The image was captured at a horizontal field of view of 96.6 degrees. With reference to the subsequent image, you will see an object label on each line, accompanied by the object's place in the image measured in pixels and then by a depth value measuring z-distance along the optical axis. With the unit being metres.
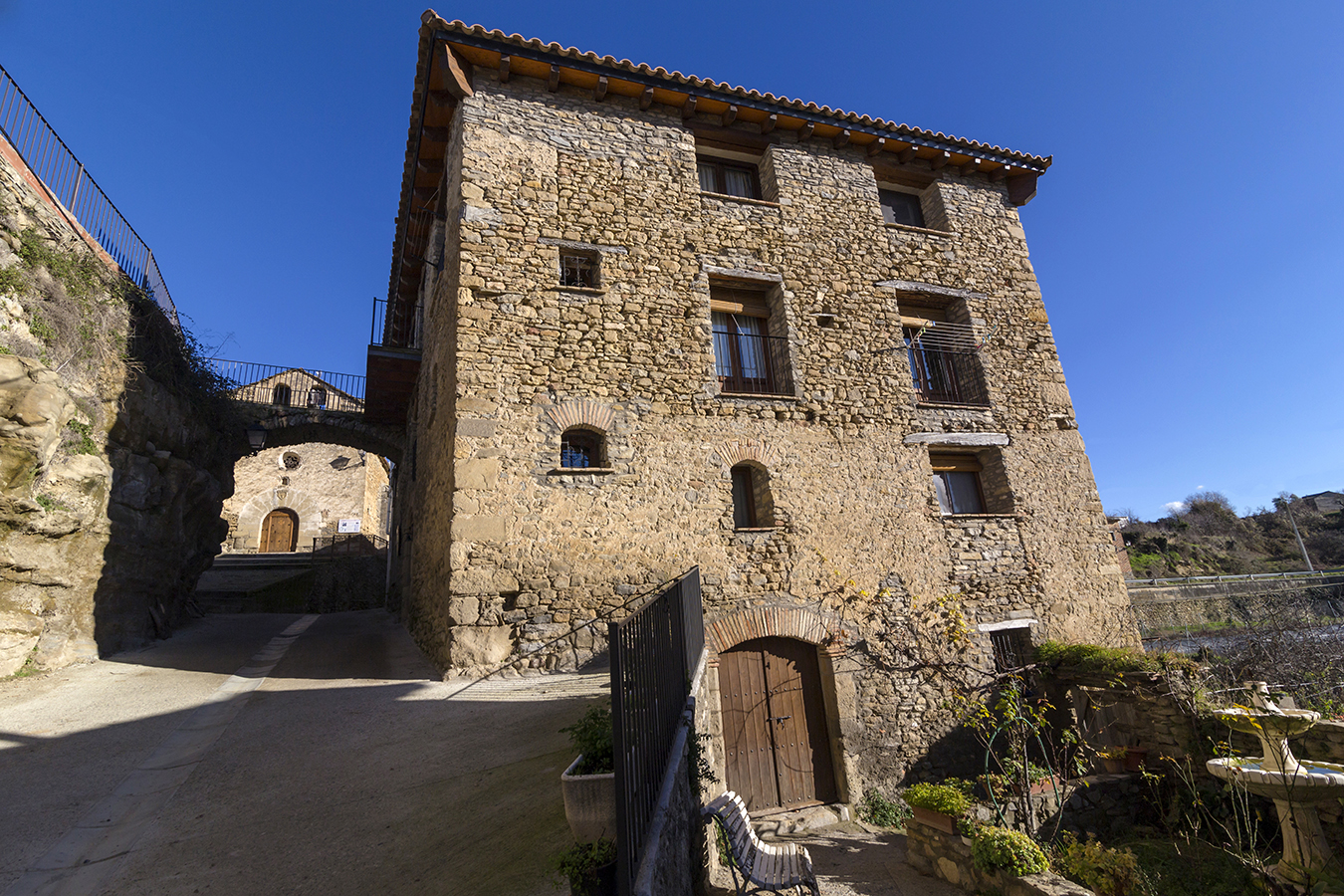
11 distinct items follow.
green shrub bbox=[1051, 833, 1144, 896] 5.54
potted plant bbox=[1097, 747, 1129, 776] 7.66
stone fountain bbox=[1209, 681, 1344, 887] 5.12
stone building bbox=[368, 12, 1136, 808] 7.46
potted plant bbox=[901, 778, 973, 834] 6.17
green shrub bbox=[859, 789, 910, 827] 7.57
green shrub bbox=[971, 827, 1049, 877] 5.29
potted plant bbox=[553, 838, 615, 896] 2.45
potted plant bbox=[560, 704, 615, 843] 3.08
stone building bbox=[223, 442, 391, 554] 23.62
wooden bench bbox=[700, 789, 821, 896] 4.21
